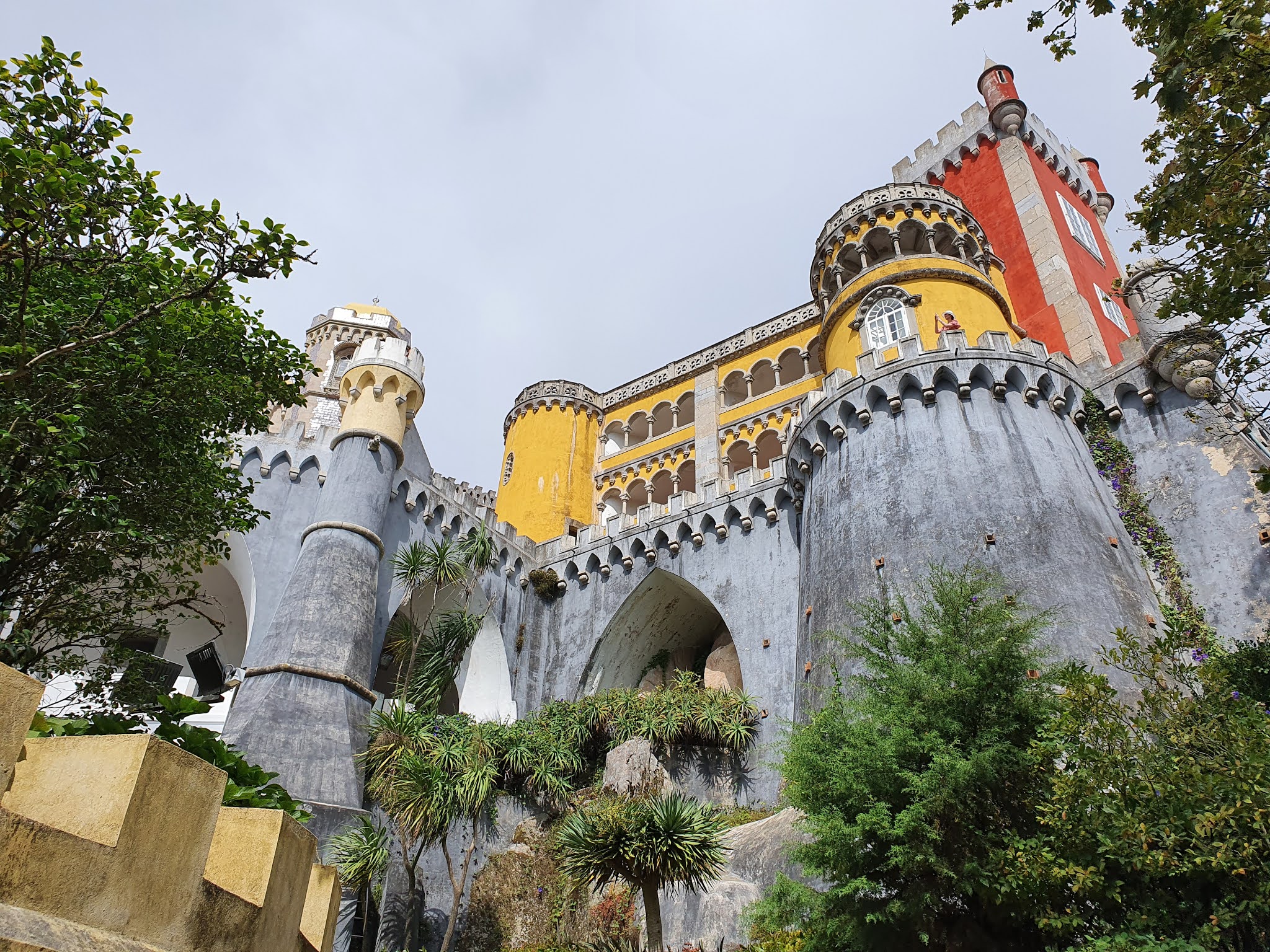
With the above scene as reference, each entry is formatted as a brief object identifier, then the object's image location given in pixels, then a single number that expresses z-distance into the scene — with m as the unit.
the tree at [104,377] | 7.55
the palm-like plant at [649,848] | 11.85
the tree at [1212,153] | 8.01
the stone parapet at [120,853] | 3.83
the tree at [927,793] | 9.56
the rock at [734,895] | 13.79
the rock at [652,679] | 24.97
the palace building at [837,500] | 16.67
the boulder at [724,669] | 21.98
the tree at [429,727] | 15.45
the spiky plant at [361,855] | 14.70
